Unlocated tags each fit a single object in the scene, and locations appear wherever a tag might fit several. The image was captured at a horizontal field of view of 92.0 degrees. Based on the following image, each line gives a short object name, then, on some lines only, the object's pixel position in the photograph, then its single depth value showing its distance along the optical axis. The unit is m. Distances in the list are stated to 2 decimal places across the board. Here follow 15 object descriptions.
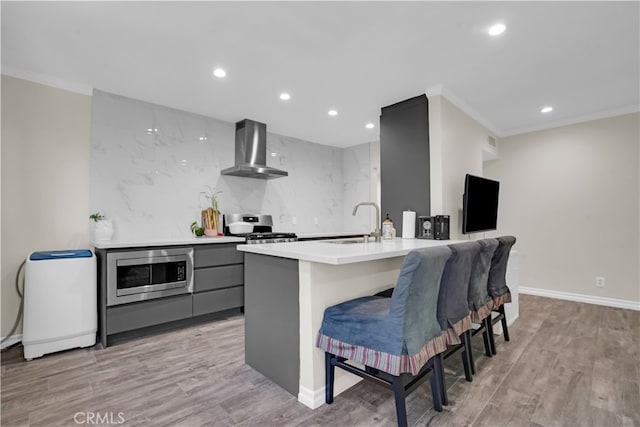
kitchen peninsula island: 1.76
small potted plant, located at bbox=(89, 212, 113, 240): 2.98
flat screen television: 3.27
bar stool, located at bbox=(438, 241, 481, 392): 1.76
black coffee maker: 2.96
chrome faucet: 2.69
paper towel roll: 3.01
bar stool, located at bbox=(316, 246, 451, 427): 1.44
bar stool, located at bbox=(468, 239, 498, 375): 2.12
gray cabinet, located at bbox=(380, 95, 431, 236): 3.32
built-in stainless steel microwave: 2.70
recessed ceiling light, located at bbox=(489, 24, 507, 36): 2.21
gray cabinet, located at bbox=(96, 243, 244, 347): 2.70
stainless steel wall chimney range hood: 4.09
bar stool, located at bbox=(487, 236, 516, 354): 2.45
